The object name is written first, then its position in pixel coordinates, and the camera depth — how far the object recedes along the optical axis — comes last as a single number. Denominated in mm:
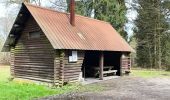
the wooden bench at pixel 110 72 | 14811
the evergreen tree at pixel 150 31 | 24166
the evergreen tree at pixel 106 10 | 23398
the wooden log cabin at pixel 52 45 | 11507
